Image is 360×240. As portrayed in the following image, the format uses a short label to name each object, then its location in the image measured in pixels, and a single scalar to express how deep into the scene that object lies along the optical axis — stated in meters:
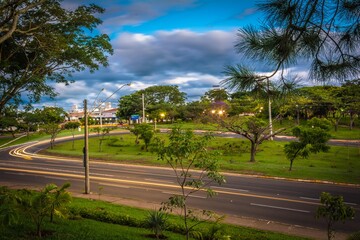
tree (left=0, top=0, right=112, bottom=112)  18.47
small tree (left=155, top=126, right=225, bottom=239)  8.91
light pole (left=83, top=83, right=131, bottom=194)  19.71
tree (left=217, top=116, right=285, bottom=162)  33.78
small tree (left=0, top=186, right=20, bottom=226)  7.73
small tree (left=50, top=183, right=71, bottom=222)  10.13
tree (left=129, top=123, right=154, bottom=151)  46.59
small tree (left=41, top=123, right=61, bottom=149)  53.88
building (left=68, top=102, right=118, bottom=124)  150.04
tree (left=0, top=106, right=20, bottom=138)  59.97
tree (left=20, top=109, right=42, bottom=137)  78.06
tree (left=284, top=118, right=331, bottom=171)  28.69
